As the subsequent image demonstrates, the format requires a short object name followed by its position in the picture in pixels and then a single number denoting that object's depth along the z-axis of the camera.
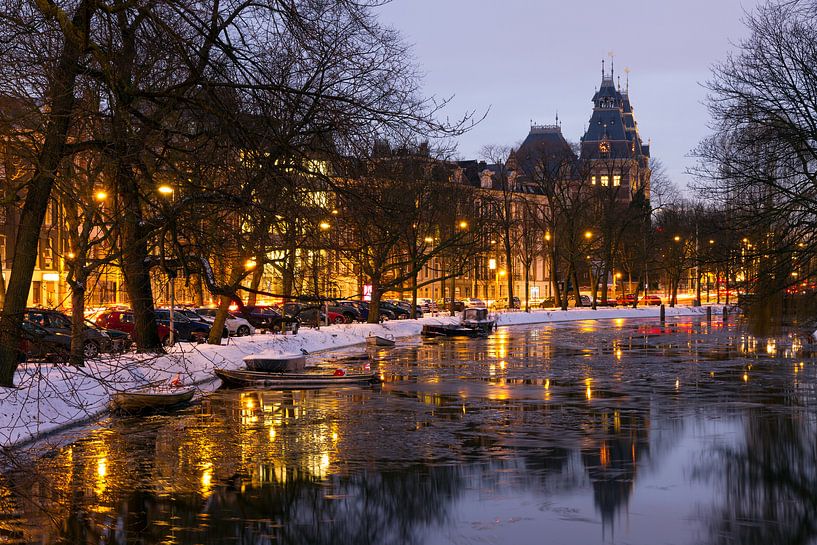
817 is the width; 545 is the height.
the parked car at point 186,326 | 49.09
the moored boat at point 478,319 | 70.03
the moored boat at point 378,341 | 55.34
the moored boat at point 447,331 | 66.38
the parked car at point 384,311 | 83.41
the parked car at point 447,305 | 96.55
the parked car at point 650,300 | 133.32
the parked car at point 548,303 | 123.63
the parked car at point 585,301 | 127.68
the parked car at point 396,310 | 85.96
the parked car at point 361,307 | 81.59
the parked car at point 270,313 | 55.86
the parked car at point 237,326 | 59.31
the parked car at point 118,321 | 48.09
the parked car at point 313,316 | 61.63
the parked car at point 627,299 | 130.62
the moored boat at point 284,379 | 33.62
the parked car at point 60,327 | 38.34
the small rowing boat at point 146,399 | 26.33
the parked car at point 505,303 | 116.99
